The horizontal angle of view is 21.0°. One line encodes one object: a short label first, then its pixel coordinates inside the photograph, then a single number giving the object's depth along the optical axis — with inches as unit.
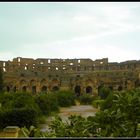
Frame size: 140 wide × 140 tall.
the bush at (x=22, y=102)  756.0
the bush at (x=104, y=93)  1413.6
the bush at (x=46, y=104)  940.5
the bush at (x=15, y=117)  608.7
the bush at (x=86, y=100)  1427.2
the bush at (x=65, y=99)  1289.4
